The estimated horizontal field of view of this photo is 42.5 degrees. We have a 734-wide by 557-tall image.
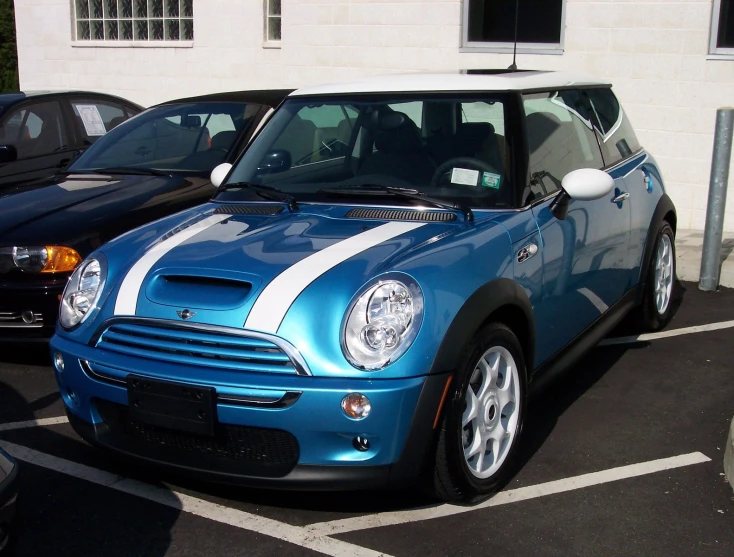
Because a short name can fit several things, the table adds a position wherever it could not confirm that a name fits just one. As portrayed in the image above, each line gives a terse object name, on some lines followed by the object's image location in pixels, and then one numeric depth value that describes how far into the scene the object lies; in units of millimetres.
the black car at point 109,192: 5293
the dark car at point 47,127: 7668
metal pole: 6887
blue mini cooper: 3301
